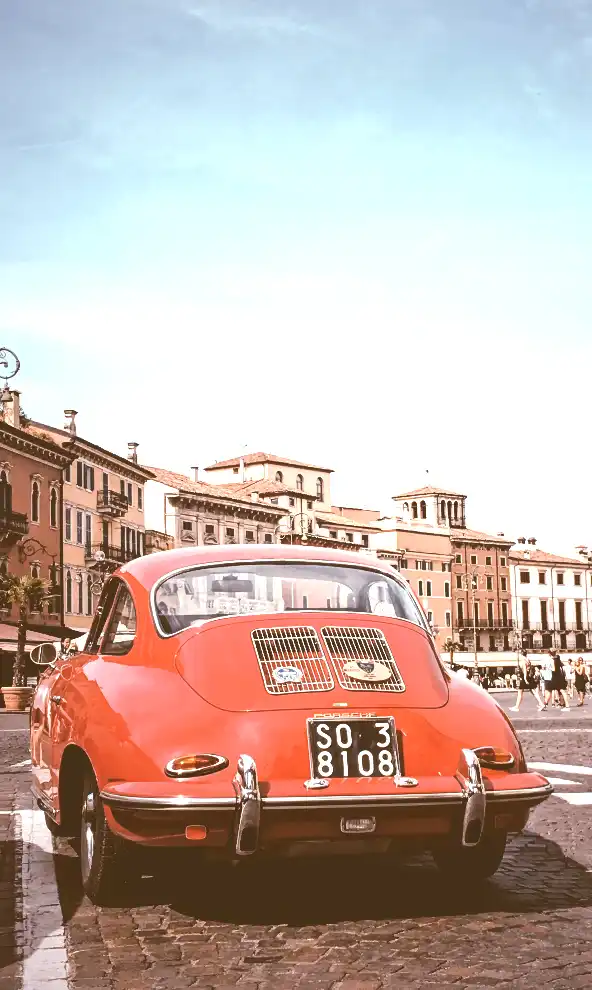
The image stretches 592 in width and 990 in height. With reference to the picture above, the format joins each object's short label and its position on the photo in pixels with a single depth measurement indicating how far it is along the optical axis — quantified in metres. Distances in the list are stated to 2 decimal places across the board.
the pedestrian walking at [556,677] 35.97
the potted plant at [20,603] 39.47
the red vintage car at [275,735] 5.81
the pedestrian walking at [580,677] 49.60
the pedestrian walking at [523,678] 36.59
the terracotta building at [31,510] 60.66
